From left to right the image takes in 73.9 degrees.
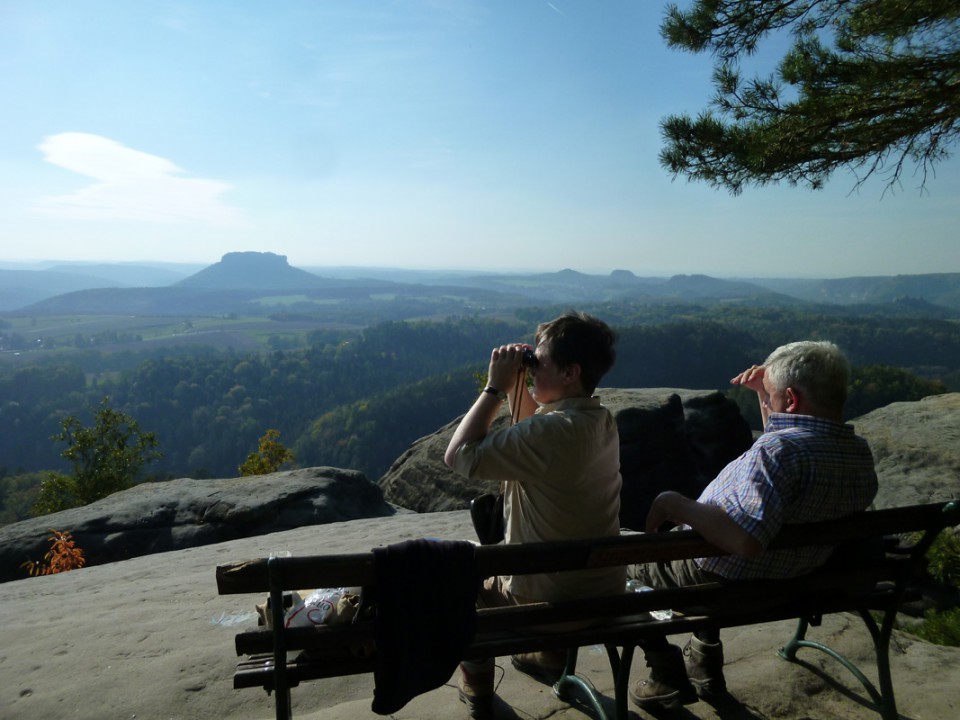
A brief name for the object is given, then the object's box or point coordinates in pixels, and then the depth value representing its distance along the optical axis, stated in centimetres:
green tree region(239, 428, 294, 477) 1443
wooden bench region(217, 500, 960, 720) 193
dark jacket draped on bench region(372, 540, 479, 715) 197
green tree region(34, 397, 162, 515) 1515
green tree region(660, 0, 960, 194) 503
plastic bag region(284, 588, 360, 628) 219
